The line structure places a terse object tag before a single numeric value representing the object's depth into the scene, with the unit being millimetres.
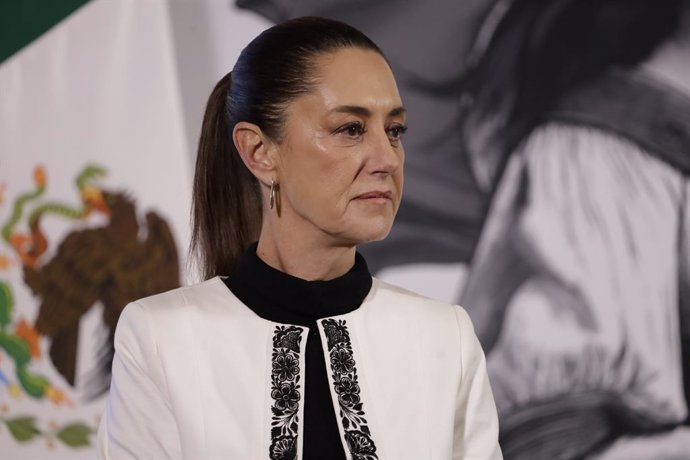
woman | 4585
